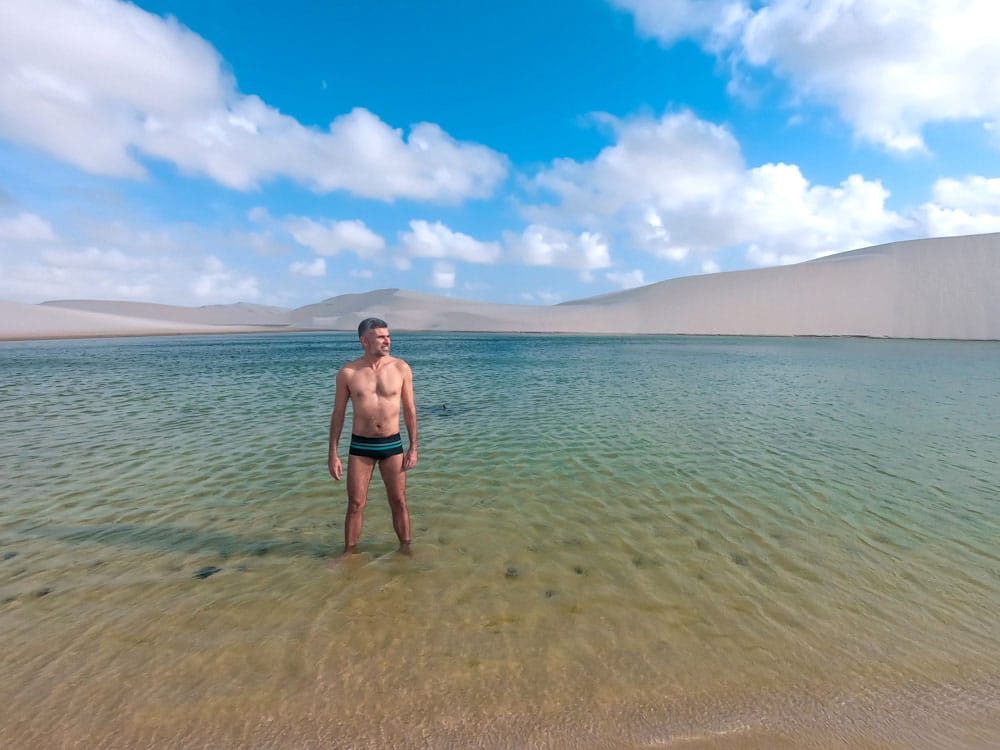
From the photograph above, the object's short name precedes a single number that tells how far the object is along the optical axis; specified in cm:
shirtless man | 522
